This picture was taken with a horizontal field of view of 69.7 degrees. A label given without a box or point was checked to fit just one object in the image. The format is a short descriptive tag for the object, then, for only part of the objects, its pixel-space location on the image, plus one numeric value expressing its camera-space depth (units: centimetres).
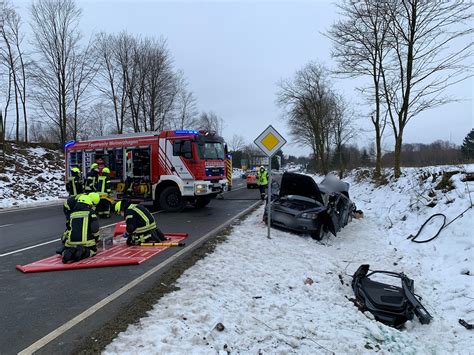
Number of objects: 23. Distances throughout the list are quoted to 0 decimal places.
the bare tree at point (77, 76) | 2730
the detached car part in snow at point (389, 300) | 459
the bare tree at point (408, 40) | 1331
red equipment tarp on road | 600
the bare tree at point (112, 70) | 2945
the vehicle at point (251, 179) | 3136
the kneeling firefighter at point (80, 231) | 632
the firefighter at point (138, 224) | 738
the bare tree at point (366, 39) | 1561
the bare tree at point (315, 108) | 3772
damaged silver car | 904
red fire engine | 1293
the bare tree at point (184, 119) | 3922
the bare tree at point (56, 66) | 2591
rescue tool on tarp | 753
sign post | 855
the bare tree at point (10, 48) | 2623
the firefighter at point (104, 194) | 1140
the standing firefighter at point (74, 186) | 1138
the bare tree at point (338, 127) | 3997
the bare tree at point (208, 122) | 5789
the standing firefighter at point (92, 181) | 1152
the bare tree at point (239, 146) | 8441
